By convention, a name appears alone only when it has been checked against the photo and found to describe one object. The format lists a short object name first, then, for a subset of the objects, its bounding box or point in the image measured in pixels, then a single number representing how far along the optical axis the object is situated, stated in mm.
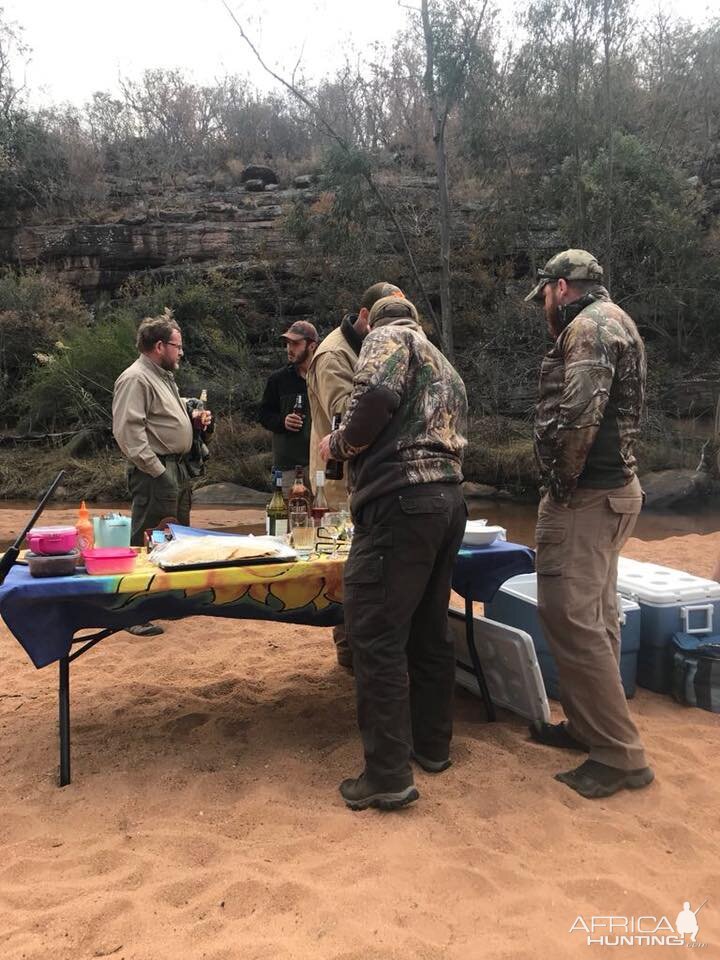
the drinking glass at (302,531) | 3275
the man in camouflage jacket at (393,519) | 2658
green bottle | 3523
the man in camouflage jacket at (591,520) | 2838
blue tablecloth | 2723
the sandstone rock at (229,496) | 13273
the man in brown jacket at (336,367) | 3996
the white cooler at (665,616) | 3861
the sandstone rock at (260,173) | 22781
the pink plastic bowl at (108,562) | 2818
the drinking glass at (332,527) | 3330
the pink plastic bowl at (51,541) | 2828
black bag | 3648
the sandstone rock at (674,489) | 12438
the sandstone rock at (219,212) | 21078
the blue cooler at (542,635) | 3770
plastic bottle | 3090
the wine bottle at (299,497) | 3395
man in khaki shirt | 4762
